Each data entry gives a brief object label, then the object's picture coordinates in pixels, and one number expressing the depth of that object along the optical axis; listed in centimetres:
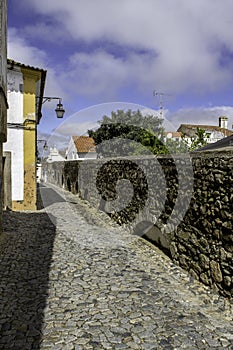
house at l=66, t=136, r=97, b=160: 3719
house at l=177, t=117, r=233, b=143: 3551
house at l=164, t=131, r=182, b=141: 3128
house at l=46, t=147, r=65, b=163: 4162
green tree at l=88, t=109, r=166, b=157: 2541
